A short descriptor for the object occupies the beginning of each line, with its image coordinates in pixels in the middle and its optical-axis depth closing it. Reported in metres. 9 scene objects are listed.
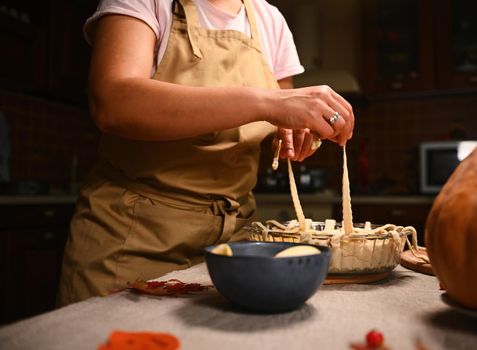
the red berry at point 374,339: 0.41
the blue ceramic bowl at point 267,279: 0.47
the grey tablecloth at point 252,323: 0.43
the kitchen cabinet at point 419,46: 2.71
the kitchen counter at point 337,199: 2.49
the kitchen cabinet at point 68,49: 2.66
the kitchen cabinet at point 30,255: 2.10
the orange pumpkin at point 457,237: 0.47
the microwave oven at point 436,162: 2.62
